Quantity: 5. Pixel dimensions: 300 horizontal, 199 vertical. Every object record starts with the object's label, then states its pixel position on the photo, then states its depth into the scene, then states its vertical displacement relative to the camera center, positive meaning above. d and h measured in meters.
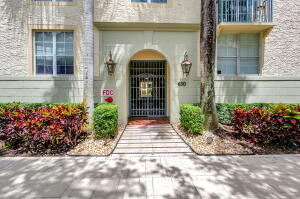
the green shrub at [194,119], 5.26 -0.91
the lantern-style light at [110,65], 6.80 +1.55
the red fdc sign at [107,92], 6.73 +0.19
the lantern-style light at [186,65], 6.88 +1.58
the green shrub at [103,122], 4.87 -0.95
